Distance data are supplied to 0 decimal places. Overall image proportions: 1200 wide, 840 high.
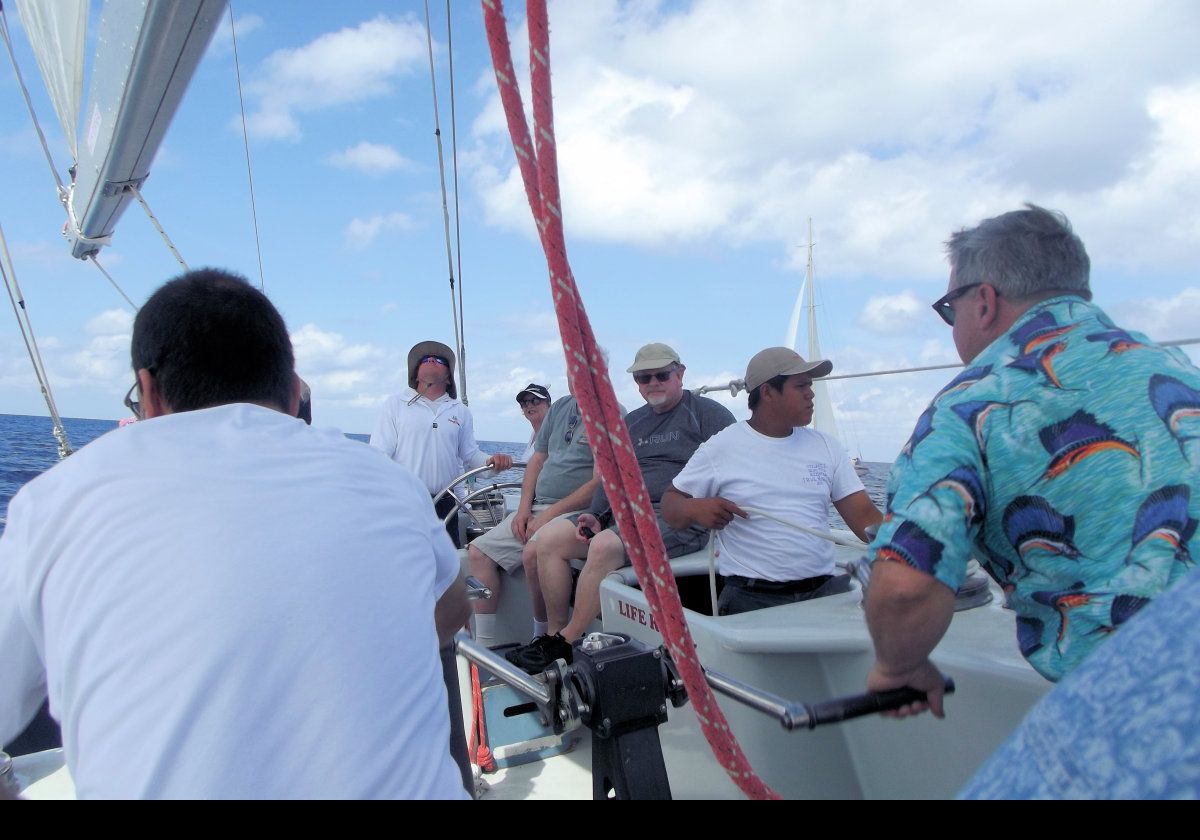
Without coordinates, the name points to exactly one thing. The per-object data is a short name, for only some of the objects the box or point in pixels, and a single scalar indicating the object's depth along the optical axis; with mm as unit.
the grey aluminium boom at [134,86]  2295
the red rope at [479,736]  2707
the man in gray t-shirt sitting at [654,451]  3365
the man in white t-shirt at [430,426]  4645
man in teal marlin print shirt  1146
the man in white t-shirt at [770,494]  2684
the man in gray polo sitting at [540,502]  3771
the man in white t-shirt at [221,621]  871
